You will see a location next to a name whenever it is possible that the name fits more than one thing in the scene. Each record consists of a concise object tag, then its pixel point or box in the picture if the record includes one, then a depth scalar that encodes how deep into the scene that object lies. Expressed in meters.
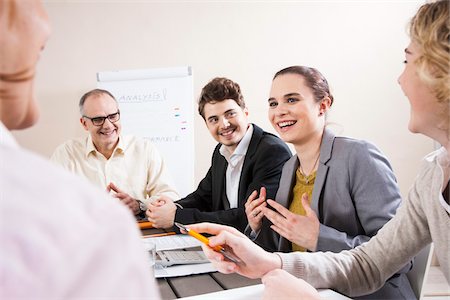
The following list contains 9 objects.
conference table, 0.67
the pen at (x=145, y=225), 1.31
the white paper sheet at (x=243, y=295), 0.63
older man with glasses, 2.11
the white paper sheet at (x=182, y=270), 0.78
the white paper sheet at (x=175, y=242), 0.99
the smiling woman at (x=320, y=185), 0.97
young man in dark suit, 1.41
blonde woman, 0.64
